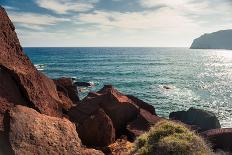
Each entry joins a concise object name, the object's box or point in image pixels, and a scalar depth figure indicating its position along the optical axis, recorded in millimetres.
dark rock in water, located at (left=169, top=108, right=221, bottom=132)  18018
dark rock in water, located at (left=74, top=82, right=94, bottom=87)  40561
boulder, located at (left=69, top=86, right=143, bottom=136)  12598
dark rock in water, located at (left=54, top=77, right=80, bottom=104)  18329
